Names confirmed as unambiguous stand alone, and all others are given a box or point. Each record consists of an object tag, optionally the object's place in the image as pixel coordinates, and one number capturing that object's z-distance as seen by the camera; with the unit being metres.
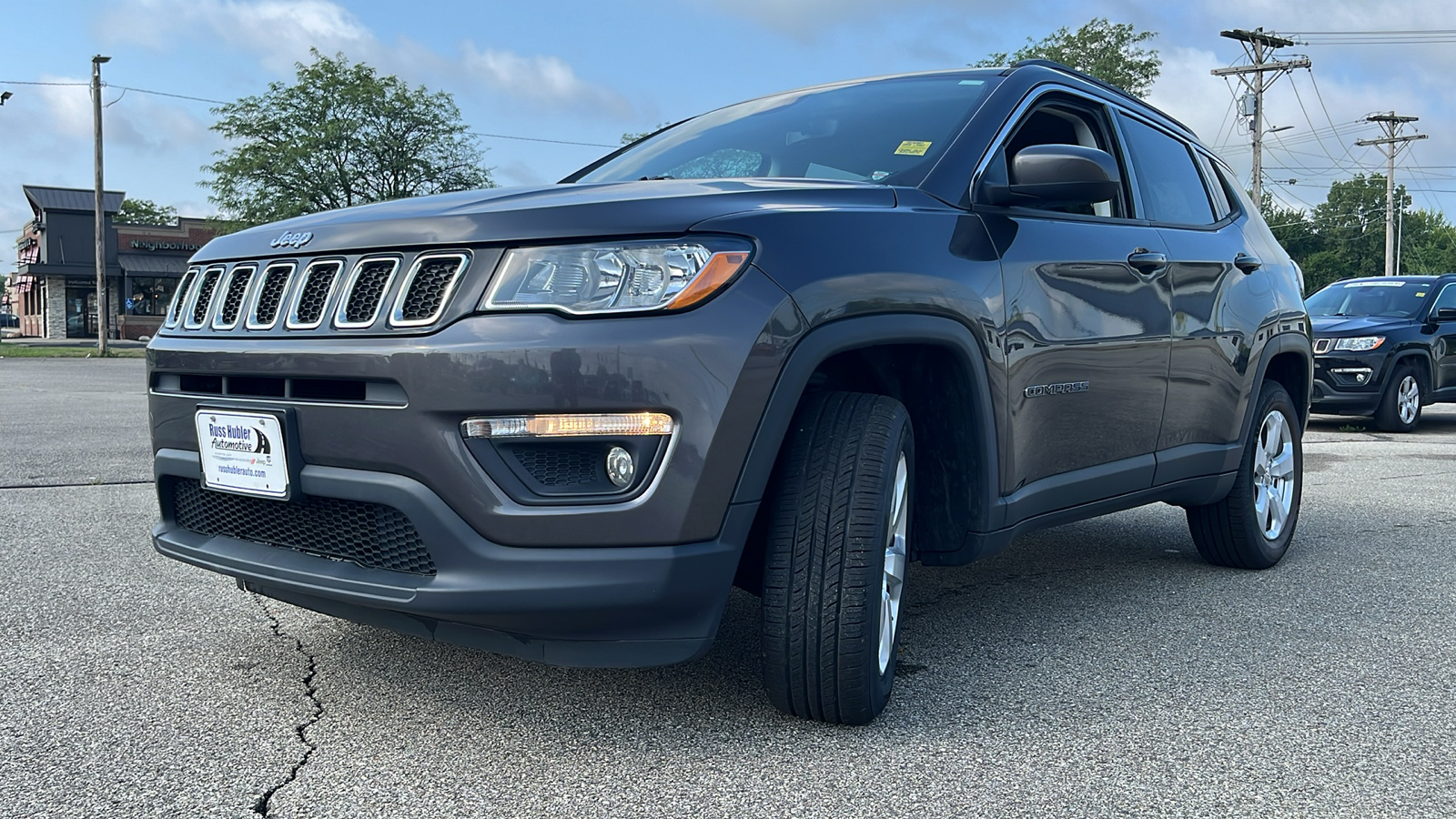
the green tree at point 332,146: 38.25
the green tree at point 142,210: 71.44
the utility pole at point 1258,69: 41.31
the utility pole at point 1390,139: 57.19
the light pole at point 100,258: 31.77
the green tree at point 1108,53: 35.12
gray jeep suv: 2.39
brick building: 50.34
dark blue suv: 11.59
